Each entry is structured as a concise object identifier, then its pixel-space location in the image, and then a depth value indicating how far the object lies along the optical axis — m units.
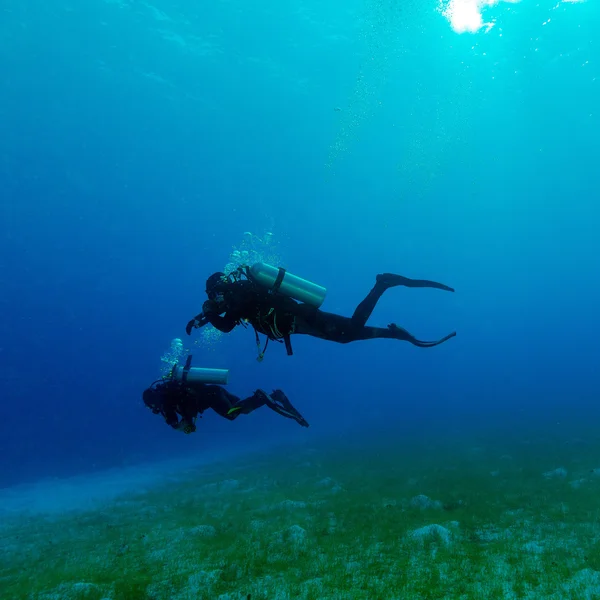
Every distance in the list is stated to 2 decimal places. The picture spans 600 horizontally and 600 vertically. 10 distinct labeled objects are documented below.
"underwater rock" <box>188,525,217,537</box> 8.10
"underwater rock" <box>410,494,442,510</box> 8.72
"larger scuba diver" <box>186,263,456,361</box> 6.90
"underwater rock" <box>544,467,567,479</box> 10.36
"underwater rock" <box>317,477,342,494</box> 11.67
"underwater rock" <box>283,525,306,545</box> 7.17
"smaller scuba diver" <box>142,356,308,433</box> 7.96
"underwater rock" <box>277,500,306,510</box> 9.88
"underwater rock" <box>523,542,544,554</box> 5.66
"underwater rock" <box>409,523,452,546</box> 6.48
